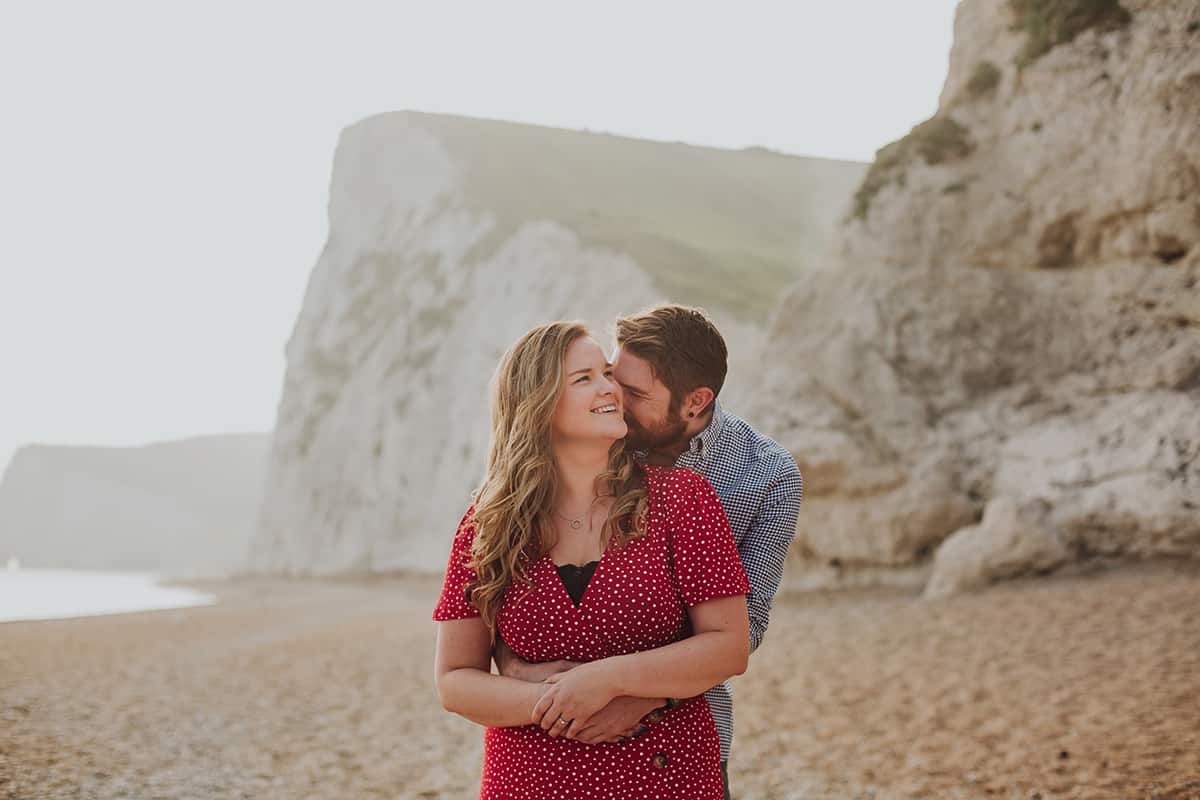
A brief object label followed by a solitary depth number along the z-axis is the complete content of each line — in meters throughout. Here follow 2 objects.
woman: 2.07
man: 2.41
